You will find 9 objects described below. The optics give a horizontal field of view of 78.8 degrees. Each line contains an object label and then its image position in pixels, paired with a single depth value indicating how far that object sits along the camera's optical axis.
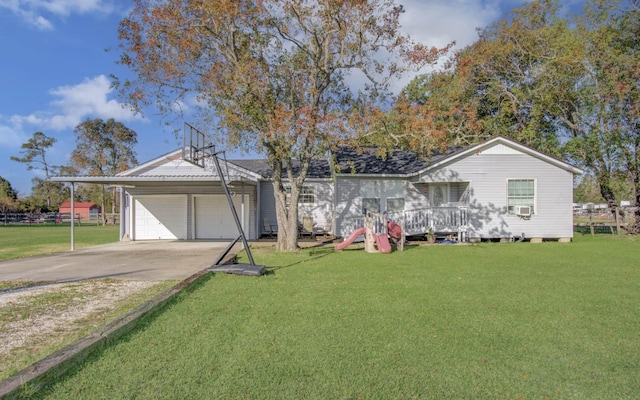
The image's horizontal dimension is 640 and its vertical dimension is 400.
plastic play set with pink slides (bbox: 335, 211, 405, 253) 12.73
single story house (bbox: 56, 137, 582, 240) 16.03
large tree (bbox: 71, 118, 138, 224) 40.41
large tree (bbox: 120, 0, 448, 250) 11.61
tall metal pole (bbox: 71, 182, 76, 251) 14.17
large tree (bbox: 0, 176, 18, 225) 47.34
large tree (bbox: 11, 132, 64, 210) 46.56
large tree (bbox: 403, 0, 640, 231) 18.78
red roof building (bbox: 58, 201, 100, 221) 61.31
